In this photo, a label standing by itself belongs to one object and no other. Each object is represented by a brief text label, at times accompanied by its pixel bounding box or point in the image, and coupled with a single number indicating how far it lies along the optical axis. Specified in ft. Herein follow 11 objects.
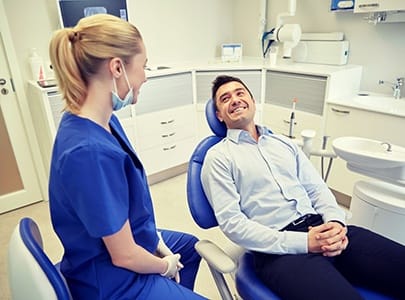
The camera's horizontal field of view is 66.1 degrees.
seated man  3.50
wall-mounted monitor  7.36
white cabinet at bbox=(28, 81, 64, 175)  6.89
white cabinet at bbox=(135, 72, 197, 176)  8.30
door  7.49
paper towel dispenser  8.14
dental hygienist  2.69
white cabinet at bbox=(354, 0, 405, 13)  6.46
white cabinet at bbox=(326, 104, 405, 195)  6.34
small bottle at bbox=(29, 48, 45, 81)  7.52
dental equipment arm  8.43
